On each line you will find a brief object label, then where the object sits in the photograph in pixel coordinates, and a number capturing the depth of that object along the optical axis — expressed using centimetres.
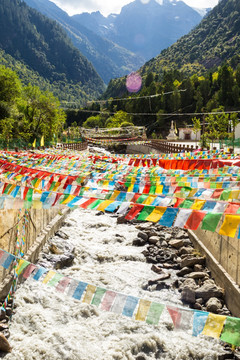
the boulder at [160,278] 880
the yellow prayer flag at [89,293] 427
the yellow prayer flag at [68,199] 559
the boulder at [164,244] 1116
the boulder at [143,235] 1188
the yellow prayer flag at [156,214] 475
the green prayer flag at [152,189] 759
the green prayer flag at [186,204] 514
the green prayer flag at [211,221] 430
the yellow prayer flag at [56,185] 884
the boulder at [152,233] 1222
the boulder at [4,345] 596
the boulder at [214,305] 705
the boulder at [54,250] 996
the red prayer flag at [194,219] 450
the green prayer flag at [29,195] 616
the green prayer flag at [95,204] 533
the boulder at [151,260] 1008
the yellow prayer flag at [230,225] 418
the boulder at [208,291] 747
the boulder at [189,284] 816
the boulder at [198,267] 873
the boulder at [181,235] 1159
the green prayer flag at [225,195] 625
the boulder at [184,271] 905
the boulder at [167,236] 1176
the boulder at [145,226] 1308
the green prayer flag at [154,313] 378
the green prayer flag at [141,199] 566
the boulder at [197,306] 743
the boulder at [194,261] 909
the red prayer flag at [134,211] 497
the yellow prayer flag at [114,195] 604
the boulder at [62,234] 1159
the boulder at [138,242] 1151
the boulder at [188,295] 773
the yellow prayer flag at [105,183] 905
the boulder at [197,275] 843
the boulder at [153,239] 1152
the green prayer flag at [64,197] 568
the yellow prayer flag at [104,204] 527
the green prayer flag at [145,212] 487
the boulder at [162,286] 853
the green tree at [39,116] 4650
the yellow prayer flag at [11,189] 749
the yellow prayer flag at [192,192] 680
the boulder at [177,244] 1083
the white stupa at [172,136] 6262
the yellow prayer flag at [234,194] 623
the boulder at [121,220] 1413
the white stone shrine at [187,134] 6981
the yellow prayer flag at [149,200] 563
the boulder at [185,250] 1002
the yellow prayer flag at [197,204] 504
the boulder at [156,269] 940
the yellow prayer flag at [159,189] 751
